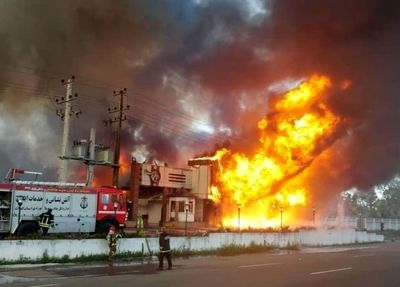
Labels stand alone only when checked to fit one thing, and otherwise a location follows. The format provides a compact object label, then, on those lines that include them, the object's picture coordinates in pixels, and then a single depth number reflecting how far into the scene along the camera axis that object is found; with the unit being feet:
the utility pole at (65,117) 120.06
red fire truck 77.05
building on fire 140.05
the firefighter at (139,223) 108.78
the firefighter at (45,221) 75.66
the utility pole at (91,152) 135.95
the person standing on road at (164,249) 59.93
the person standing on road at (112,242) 63.72
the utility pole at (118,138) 140.46
